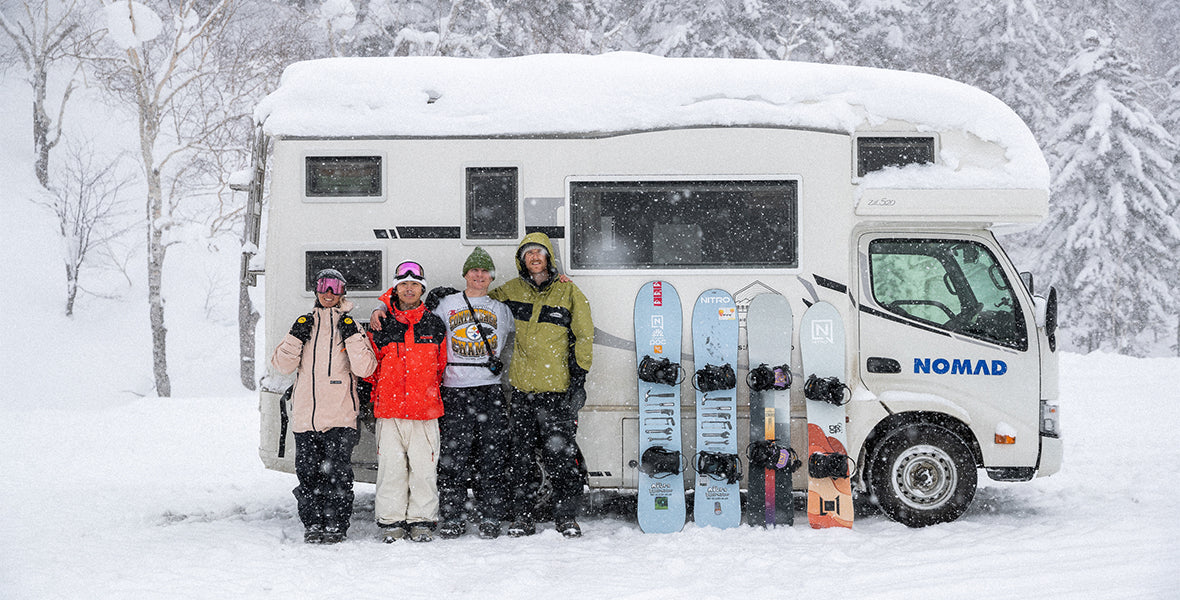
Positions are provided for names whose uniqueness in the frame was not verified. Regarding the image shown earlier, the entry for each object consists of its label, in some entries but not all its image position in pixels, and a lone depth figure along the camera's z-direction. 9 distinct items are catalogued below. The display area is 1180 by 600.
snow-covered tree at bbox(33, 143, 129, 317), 21.56
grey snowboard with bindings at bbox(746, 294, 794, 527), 6.02
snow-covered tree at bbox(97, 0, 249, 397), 15.90
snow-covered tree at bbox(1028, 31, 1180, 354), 23.55
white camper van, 6.03
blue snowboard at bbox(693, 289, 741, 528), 6.05
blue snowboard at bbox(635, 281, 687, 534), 5.99
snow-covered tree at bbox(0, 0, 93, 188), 20.22
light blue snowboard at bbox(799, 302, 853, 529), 5.97
